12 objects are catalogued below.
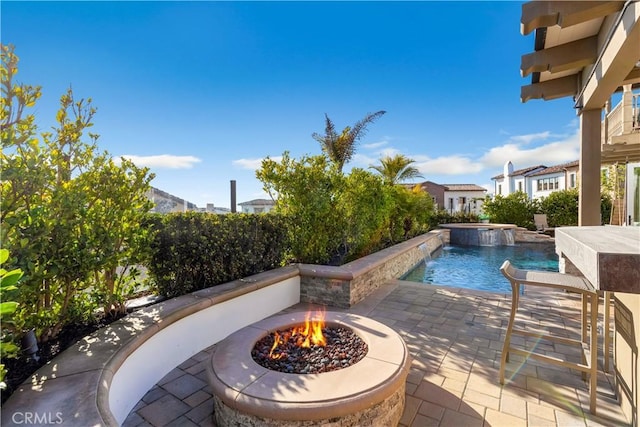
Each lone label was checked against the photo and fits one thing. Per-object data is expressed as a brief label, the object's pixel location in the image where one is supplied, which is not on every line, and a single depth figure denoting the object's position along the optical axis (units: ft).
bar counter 3.75
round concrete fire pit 5.86
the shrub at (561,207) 48.14
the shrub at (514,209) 51.01
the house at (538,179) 79.92
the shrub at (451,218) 54.70
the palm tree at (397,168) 52.54
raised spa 41.96
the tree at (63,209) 7.09
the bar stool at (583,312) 7.47
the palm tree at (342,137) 42.63
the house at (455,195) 124.98
